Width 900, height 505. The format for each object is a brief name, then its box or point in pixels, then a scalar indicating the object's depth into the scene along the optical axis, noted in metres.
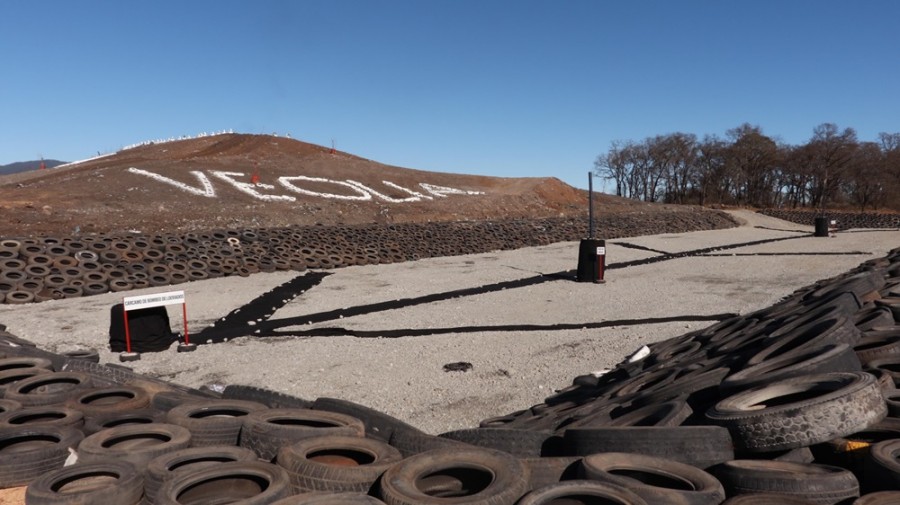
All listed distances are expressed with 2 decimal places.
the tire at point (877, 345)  5.38
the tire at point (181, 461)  3.46
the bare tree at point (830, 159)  64.44
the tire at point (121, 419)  4.78
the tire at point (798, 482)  3.09
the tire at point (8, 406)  5.08
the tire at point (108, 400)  5.15
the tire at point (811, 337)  5.57
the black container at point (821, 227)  35.50
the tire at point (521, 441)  4.44
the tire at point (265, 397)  5.59
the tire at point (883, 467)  3.17
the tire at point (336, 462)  3.46
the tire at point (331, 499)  3.06
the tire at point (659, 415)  4.38
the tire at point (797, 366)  4.68
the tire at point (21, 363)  6.68
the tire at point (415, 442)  4.21
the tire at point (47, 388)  5.37
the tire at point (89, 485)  3.23
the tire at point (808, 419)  3.60
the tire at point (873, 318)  6.51
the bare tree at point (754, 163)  72.00
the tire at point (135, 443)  3.89
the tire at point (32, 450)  3.82
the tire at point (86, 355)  9.01
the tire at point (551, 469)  3.53
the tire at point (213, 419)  4.41
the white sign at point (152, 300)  10.52
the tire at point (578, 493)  2.97
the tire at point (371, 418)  4.67
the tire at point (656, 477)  3.05
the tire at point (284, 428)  4.24
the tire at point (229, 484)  3.28
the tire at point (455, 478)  3.15
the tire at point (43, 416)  4.76
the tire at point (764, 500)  2.99
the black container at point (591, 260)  18.47
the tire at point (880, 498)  2.94
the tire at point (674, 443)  3.66
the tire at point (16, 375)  6.21
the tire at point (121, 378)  6.26
